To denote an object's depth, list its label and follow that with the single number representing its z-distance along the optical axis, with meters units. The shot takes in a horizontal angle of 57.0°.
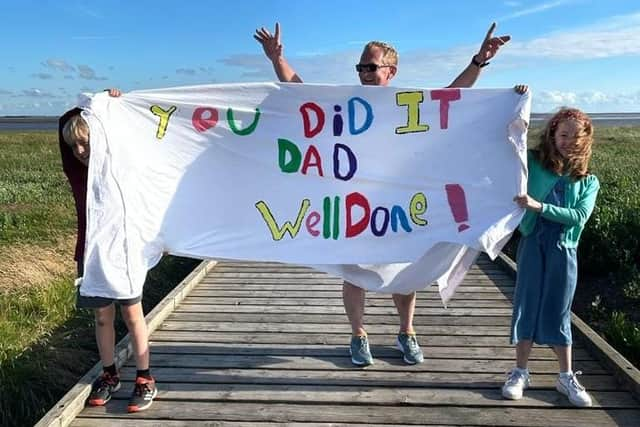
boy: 3.33
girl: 3.27
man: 3.67
